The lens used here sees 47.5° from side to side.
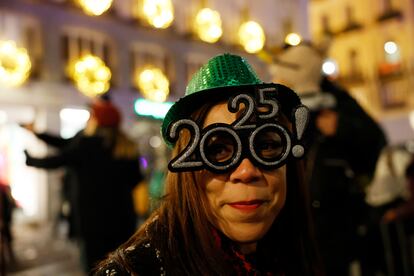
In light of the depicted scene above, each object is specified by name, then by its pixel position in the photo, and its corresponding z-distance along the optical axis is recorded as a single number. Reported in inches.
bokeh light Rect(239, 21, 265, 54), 464.8
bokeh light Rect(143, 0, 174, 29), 358.0
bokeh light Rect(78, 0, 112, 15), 342.3
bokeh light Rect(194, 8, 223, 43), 444.5
